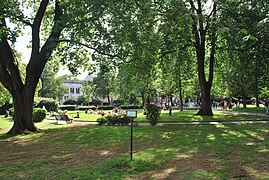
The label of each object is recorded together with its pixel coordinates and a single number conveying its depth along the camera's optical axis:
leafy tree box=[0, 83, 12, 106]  25.99
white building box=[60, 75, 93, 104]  89.92
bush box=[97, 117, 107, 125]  17.43
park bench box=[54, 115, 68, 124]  21.03
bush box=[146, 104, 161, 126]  15.72
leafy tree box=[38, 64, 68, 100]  68.12
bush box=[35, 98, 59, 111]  36.88
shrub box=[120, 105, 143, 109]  51.28
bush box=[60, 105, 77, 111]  48.08
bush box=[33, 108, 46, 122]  22.39
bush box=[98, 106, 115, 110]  49.83
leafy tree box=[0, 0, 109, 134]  12.76
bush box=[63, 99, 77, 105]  62.45
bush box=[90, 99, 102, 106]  65.10
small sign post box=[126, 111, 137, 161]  7.10
